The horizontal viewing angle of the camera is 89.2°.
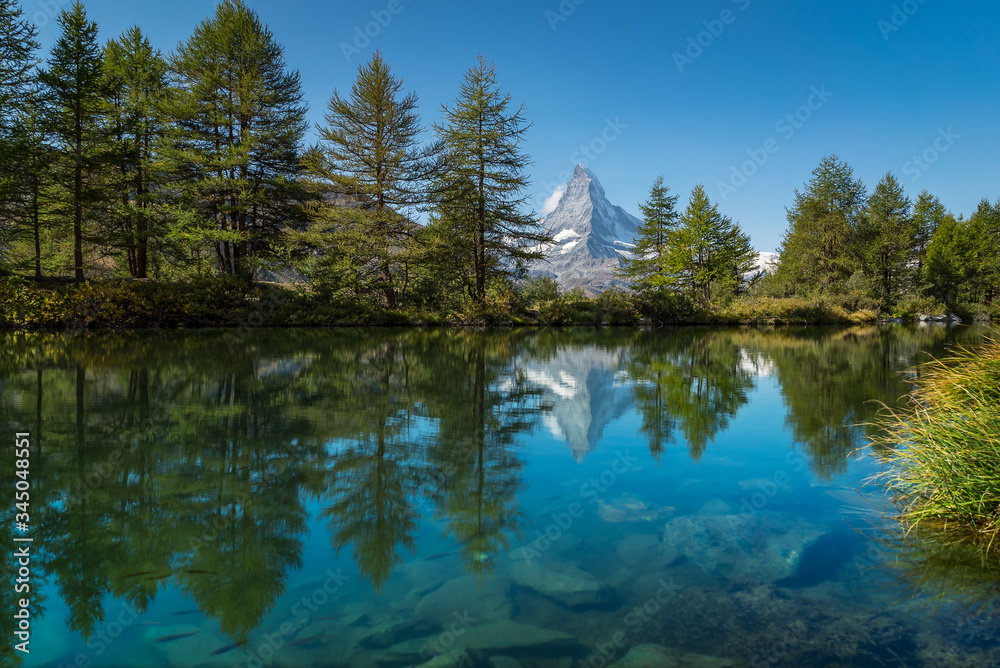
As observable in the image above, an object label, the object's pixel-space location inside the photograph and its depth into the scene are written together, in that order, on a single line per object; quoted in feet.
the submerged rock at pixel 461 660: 6.82
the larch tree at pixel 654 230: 137.08
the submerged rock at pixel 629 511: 11.87
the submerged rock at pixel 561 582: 8.57
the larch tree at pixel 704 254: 111.96
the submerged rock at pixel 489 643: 6.98
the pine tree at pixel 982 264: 141.38
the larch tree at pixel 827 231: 137.69
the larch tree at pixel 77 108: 66.85
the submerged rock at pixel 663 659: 6.88
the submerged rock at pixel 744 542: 9.60
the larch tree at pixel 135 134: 74.28
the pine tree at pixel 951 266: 142.20
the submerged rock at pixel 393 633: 7.23
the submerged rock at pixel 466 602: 7.93
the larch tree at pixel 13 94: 61.98
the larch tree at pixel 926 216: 157.28
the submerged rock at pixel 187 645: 6.91
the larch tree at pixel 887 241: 140.67
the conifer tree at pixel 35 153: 64.28
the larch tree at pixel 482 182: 84.28
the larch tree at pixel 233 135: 74.49
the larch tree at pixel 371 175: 80.02
